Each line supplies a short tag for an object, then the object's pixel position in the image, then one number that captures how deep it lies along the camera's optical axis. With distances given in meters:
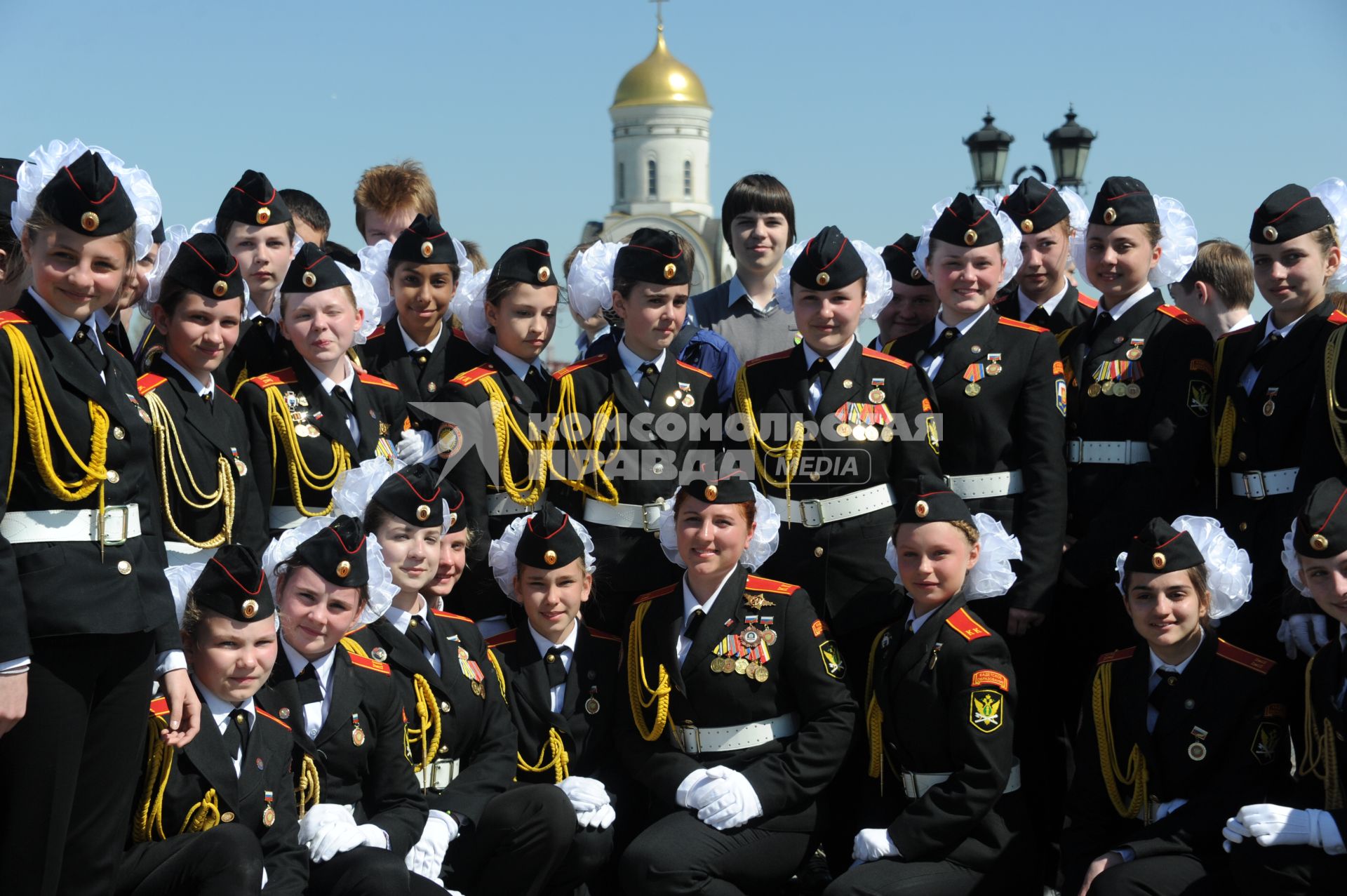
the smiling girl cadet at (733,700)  5.35
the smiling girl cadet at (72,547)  3.93
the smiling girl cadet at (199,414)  5.22
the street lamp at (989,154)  12.54
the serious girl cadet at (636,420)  5.95
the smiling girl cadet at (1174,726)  5.02
